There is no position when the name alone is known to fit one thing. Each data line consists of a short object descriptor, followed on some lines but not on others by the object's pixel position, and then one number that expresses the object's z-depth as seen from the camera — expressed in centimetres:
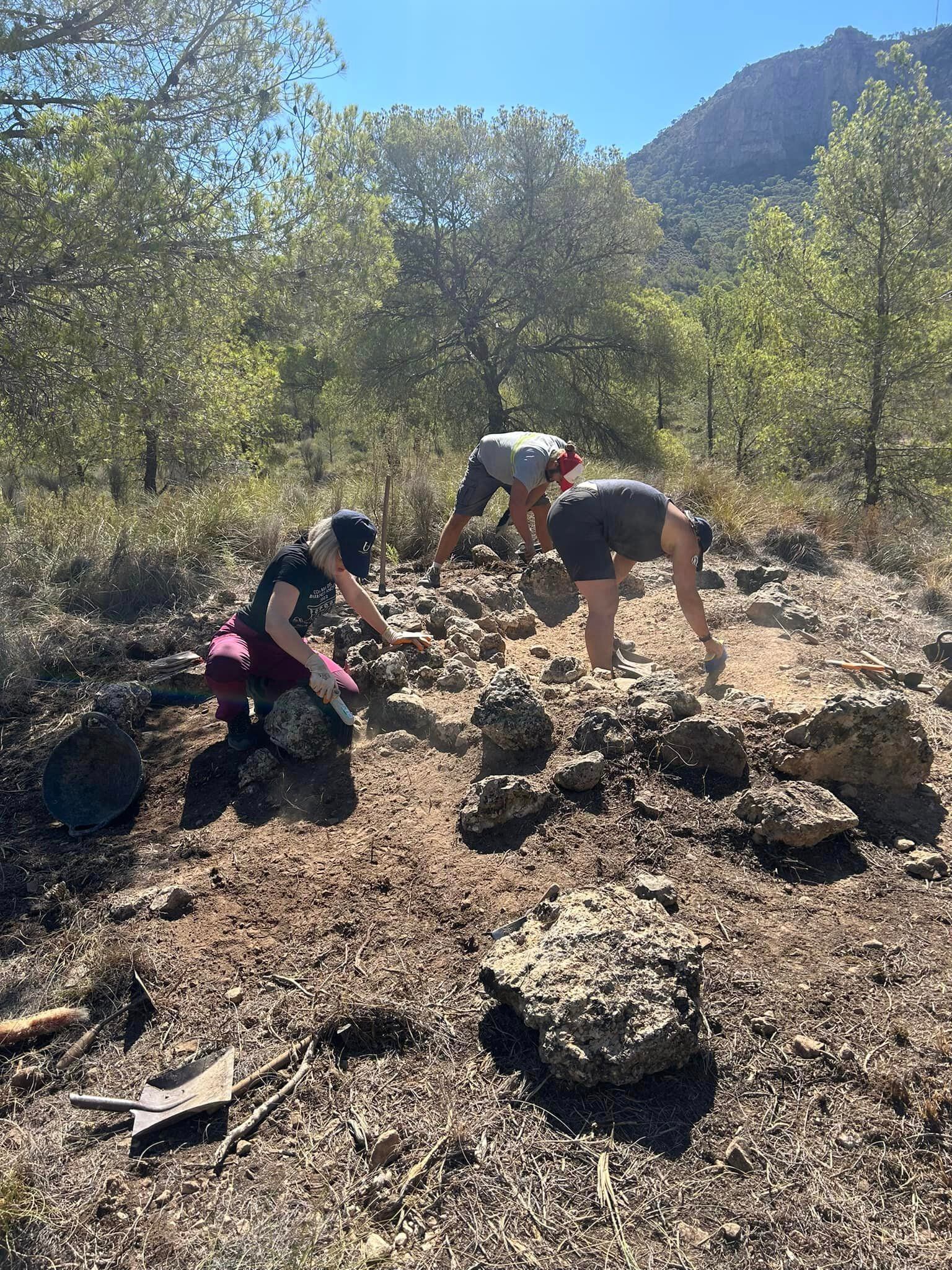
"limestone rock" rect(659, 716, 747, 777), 303
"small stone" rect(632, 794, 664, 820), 287
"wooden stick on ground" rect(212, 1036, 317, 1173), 182
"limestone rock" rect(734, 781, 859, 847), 263
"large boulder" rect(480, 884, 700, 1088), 189
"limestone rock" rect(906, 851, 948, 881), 257
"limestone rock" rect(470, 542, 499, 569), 665
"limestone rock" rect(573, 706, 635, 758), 313
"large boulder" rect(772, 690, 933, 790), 297
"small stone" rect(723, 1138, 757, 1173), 170
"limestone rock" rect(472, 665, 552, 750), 326
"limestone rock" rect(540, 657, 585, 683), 401
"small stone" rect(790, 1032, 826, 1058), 194
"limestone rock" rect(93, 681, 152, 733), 411
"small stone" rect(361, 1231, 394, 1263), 154
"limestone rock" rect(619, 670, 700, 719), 338
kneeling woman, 341
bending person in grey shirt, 535
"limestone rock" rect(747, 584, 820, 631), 498
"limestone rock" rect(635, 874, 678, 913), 244
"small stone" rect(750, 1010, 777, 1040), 202
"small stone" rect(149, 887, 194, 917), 270
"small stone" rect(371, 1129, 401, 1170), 176
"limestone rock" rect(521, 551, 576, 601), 582
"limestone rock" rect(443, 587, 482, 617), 550
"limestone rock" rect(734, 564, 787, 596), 604
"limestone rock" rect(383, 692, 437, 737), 371
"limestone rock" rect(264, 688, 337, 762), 356
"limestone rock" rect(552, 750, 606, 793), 298
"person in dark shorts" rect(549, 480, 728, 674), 414
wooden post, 568
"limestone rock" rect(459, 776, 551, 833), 288
